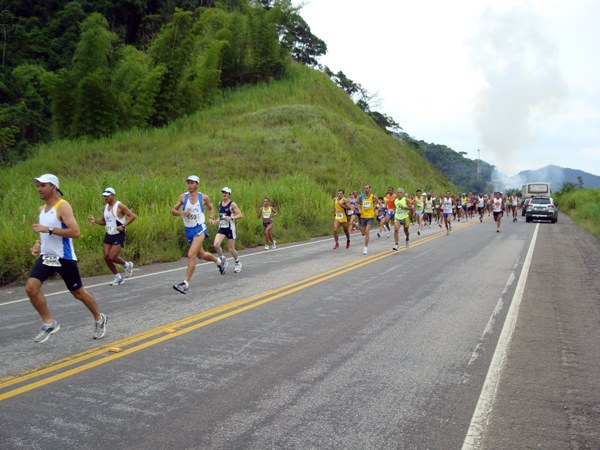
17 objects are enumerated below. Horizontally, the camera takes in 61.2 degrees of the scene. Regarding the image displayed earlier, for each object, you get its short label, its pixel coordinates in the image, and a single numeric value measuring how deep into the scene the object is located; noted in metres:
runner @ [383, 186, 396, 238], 20.75
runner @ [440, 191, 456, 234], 22.90
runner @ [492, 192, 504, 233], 25.09
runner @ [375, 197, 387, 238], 23.31
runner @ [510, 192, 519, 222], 35.60
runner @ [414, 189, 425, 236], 21.66
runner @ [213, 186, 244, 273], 11.05
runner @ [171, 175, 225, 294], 8.79
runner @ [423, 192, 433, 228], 28.16
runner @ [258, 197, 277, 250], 16.30
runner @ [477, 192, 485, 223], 34.25
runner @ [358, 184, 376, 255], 16.02
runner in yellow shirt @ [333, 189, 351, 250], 16.19
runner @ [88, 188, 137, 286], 9.53
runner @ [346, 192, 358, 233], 16.52
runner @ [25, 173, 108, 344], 5.54
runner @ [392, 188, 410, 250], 16.34
